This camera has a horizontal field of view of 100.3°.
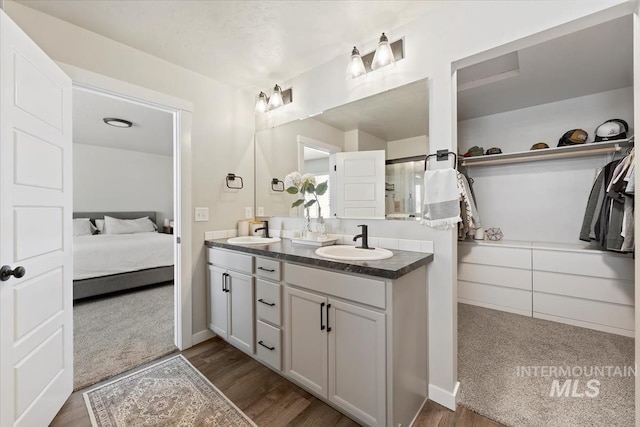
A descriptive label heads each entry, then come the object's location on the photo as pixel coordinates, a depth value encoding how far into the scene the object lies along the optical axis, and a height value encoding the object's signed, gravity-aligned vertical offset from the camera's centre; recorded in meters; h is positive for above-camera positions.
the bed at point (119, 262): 3.30 -0.66
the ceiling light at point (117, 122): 3.76 +1.33
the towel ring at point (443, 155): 1.57 +0.34
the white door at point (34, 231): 1.16 -0.09
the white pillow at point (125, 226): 4.96 -0.23
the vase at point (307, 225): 2.13 -0.10
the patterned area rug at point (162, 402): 1.47 -1.13
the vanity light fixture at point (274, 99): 2.44 +1.06
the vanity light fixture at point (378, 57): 1.70 +1.04
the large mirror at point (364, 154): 1.77 +0.46
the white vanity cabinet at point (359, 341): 1.27 -0.68
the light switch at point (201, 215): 2.35 -0.02
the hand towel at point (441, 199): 1.55 +0.08
